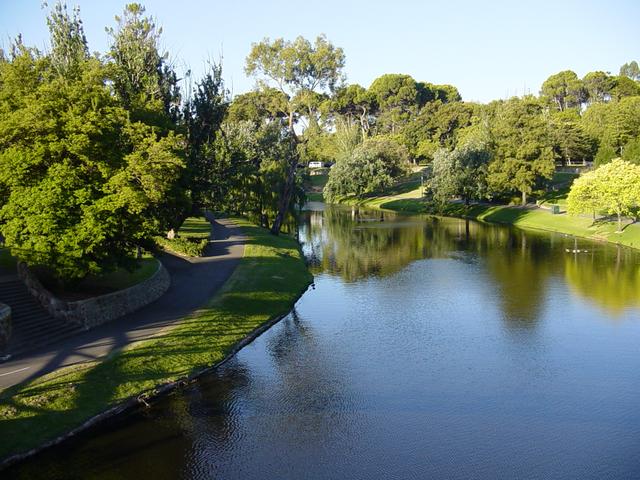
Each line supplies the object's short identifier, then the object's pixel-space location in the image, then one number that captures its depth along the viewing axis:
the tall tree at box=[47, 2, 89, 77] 43.22
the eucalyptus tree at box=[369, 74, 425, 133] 164.12
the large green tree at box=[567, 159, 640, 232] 63.09
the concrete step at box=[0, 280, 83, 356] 27.19
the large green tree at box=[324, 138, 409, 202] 110.38
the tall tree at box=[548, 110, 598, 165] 111.79
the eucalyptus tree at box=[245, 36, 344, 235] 115.75
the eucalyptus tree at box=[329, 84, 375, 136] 160.50
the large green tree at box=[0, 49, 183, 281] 30.47
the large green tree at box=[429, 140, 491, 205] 93.81
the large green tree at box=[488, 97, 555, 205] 87.12
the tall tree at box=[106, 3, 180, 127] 45.56
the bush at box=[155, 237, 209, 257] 51.31
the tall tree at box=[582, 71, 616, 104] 168.62
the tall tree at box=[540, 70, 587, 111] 177.71
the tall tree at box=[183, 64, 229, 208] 52.03
